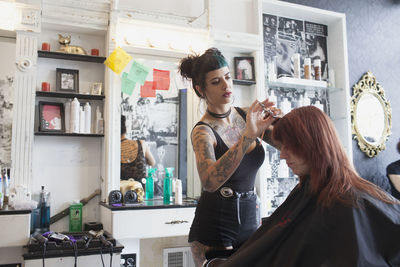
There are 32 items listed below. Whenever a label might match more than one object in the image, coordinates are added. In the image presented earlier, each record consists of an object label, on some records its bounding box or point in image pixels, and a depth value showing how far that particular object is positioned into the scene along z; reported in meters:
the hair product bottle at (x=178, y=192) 2.92
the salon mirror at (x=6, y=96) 2.74
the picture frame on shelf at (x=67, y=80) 2.96
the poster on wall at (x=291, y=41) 3.97
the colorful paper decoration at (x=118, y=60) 2.97
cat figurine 2.97
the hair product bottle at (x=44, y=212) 2.74
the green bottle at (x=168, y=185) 2.98
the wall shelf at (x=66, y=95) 2.86
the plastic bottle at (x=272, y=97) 3.82
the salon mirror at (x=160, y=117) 3.12
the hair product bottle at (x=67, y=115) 2.92
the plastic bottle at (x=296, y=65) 3.86
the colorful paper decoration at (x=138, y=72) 3.10
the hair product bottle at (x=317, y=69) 3.98
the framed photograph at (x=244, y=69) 3.54
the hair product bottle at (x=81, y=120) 2.94
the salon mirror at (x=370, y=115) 4.25
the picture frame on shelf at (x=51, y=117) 2.85
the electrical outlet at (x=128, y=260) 2.96
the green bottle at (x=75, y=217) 2.86
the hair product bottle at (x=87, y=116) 2.98
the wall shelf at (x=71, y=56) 2.91
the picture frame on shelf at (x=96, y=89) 3.03
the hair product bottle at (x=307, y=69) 3.92
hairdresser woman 1.48
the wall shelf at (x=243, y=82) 3.46
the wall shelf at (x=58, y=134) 2.81
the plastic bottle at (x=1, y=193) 2.56
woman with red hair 1.10
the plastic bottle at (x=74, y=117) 2.90
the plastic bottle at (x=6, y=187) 2.64
